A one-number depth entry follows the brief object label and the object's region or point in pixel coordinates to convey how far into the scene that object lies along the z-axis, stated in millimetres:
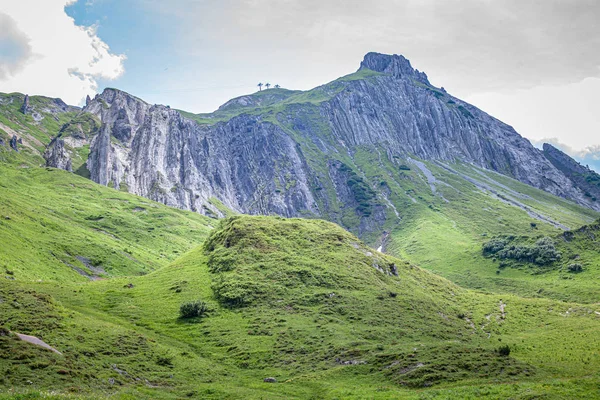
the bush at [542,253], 184625
